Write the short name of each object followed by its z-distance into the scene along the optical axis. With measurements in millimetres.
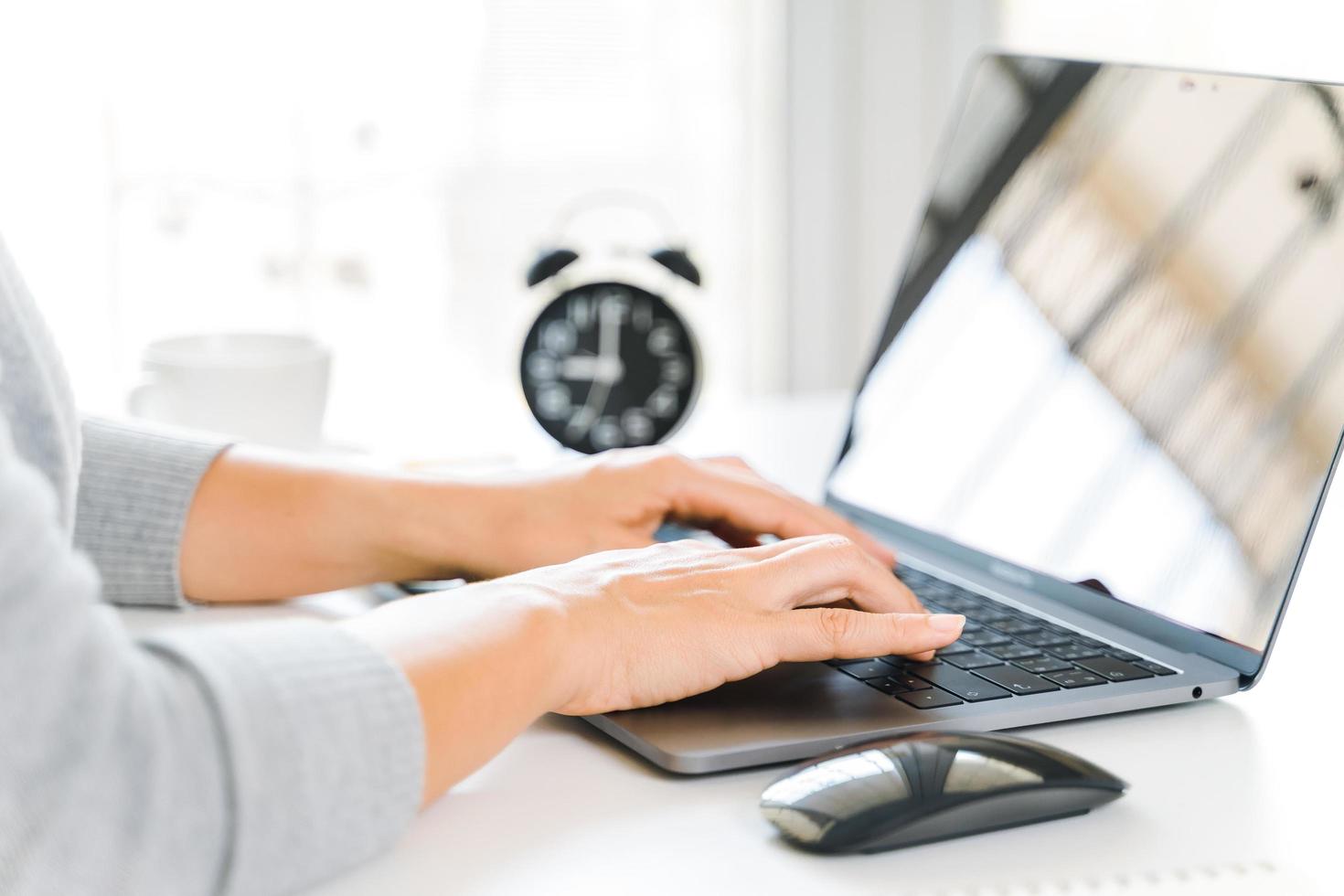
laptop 634
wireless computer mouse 480
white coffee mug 1002
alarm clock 1303
